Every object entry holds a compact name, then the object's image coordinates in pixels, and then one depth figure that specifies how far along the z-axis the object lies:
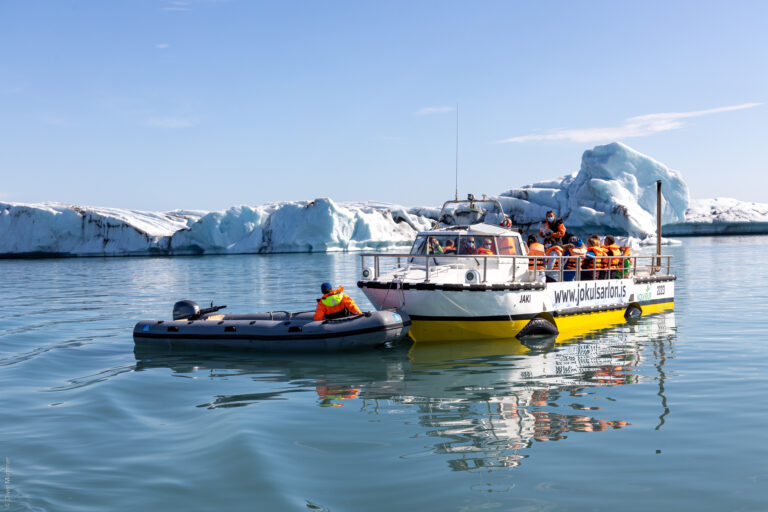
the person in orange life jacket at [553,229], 12.84
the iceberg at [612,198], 55.62
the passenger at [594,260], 12.81
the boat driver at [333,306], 10.30
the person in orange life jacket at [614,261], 13.59
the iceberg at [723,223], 95.56
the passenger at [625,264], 13.82
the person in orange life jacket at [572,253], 12.64
